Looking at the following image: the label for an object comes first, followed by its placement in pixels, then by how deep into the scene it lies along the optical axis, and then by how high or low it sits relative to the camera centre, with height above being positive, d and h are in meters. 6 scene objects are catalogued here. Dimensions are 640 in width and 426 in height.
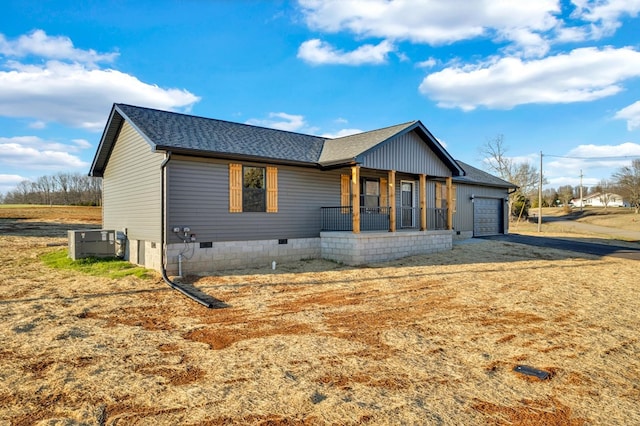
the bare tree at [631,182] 51.00 +4.17
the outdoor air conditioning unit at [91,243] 12.47 -0.95
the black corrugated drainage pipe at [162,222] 9.76 -0.18
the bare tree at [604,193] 76.10 +4.06
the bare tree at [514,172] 45.78 +4.99
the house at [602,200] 81.53 +2.68
